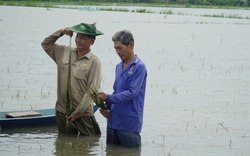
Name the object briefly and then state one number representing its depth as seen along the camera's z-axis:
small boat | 8.09
